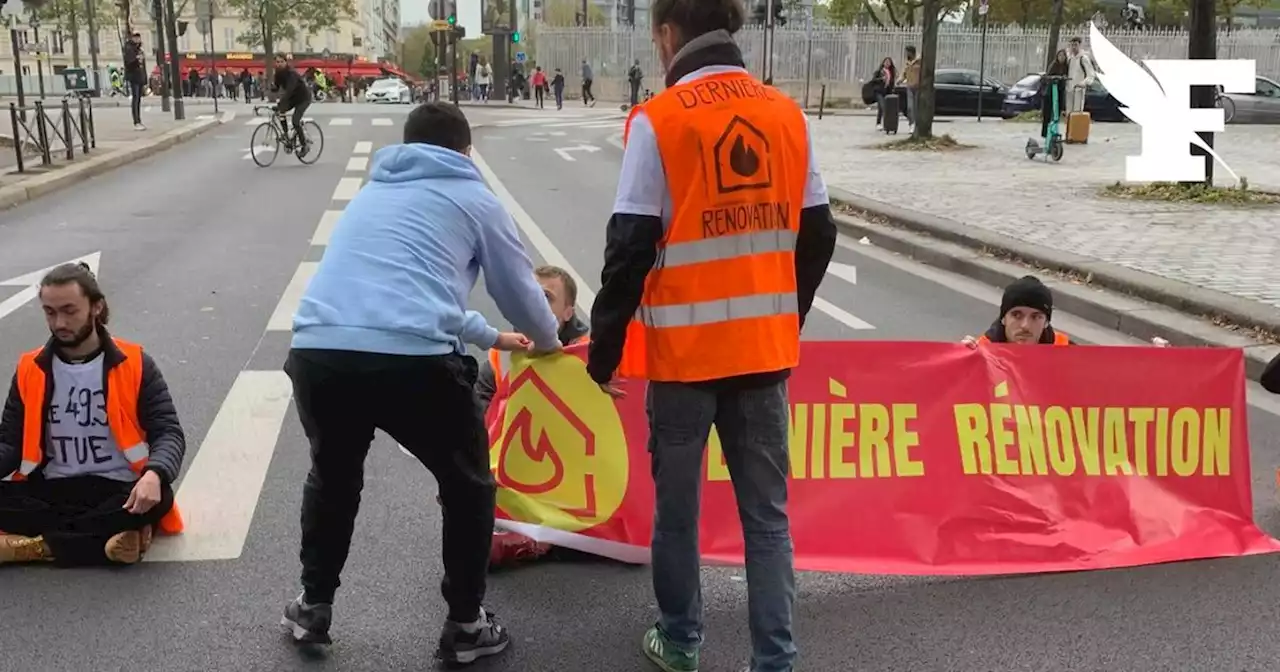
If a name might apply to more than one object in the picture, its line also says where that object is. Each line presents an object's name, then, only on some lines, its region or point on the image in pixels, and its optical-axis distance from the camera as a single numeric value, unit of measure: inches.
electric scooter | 721.6
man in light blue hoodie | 121.3
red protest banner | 162.6
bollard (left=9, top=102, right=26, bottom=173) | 634.8
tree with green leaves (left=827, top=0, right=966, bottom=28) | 1916.0
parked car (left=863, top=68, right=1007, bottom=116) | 1342.3
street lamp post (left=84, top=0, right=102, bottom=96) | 2534.0
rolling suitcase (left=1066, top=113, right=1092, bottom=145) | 894.4
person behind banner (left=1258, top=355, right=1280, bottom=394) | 187.2
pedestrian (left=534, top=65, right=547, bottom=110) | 1742.1
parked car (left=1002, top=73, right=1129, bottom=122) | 1269.7
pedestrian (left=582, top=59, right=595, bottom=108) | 1786.4
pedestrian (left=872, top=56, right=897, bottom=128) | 1097.4
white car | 2158.0
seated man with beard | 159.0
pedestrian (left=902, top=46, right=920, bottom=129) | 1001.5
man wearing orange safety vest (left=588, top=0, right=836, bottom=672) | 112.2
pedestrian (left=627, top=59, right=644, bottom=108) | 1565.2
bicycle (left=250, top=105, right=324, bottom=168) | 733.9
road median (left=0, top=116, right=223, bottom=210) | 565.6
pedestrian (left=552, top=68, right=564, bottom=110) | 1696.6
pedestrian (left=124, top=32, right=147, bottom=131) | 1013.8
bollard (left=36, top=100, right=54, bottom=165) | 673.0
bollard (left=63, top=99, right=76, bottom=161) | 716.7
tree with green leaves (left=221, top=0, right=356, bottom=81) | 3097.9
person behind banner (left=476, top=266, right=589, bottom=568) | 162.6
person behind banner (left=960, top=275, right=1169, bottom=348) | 190.7
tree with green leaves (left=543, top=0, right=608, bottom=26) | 3983.8
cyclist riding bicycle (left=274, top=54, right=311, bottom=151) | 728.3
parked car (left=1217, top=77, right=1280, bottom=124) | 1220.5
